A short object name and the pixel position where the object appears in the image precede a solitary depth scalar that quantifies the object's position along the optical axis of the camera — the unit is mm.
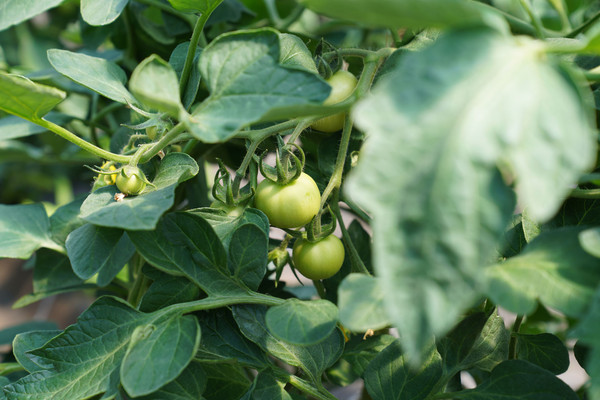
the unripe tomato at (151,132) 361
